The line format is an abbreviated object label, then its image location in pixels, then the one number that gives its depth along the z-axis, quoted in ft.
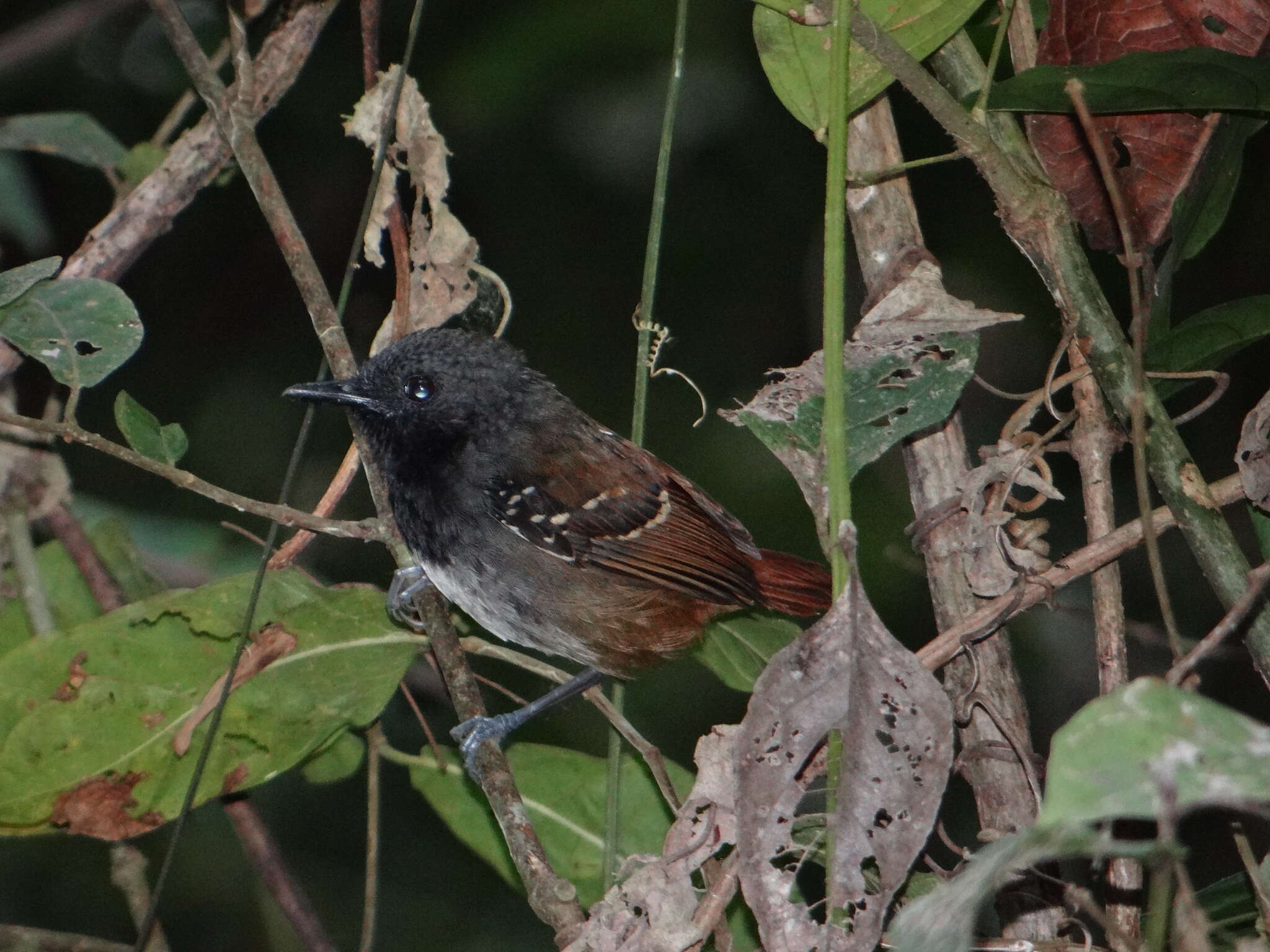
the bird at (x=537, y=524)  21.88
